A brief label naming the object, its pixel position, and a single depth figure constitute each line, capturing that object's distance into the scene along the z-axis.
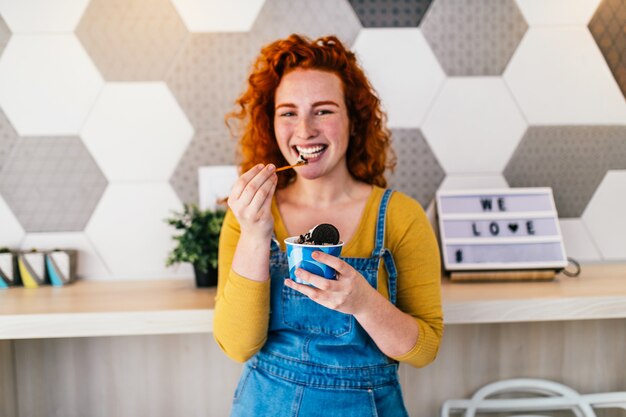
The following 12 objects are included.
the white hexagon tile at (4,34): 1.66
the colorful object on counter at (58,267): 1.63
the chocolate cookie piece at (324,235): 0.95
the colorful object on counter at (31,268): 1.61
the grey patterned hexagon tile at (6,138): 1.69
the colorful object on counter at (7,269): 1.60
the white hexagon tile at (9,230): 1.70
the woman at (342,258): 1.09
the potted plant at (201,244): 1.54
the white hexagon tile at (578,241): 1.80
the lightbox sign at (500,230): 1.60
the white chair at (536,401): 1.61
